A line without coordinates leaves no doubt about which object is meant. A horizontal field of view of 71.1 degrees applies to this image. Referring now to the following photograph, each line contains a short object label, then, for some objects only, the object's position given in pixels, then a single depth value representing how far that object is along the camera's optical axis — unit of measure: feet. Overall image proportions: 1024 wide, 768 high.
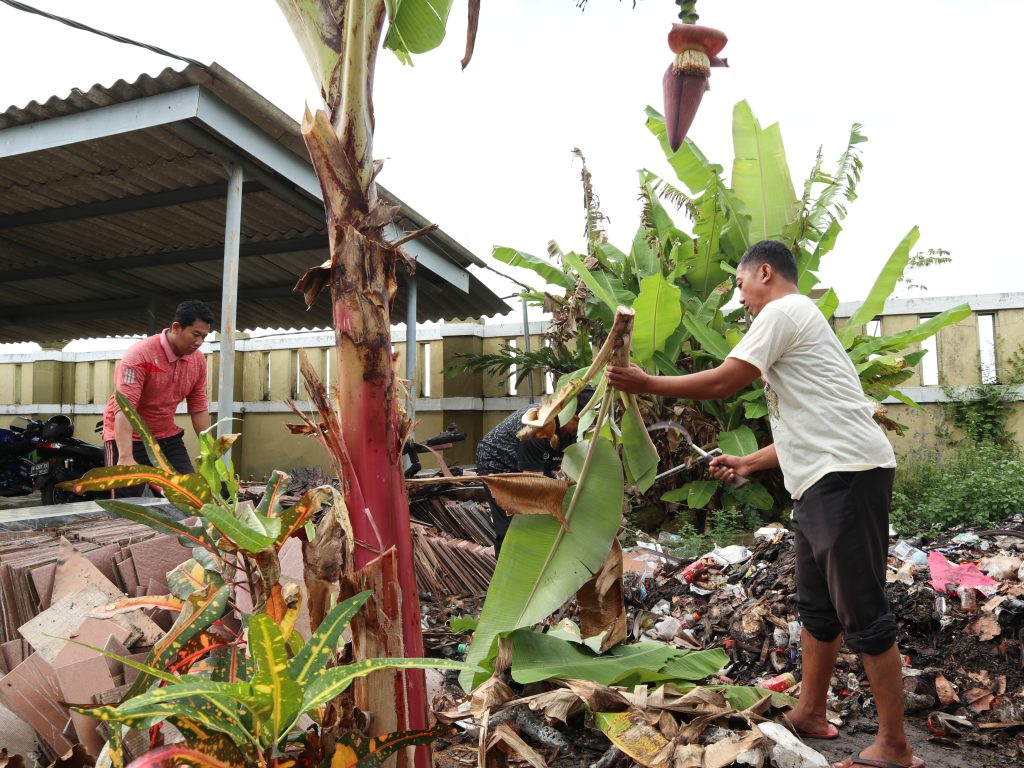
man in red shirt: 12.55
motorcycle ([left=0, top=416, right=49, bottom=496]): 21.83
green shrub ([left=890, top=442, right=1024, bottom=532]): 18.29
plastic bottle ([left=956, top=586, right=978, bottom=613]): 11.23
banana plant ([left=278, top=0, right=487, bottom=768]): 4.05
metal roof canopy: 13.58
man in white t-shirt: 7.11
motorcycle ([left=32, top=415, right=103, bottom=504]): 21.13
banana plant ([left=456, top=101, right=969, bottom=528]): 19.43
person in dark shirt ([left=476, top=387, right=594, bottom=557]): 12.03
